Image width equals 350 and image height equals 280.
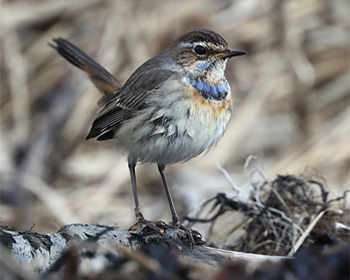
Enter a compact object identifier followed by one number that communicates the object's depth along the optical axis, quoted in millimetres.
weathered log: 5051
